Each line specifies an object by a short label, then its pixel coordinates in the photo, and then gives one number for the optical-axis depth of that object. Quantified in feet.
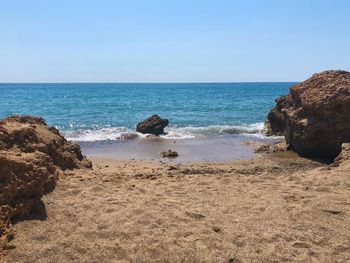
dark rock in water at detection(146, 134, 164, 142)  68.33
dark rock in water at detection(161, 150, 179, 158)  50.81
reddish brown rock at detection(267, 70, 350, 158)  45.19
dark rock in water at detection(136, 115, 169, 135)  75.82
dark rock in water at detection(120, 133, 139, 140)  70.23
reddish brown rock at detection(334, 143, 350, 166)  34.29
